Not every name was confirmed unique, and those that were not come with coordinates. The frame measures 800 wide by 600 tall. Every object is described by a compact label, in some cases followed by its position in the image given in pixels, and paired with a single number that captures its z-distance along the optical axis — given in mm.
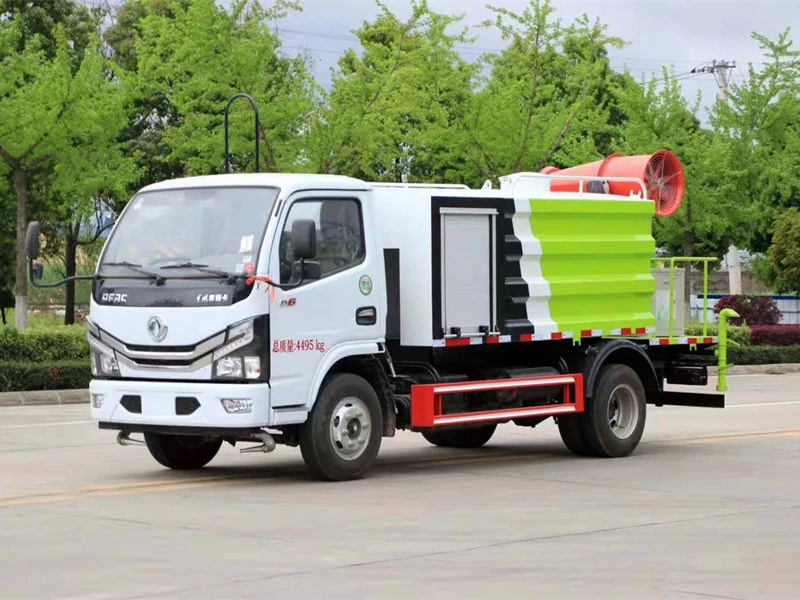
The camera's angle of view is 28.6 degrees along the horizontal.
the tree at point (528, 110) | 37250
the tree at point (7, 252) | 38928
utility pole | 54181
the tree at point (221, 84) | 32031
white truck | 12484
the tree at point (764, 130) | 43875
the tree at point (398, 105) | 33031
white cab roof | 12969
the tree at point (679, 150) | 40094
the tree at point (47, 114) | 29359
